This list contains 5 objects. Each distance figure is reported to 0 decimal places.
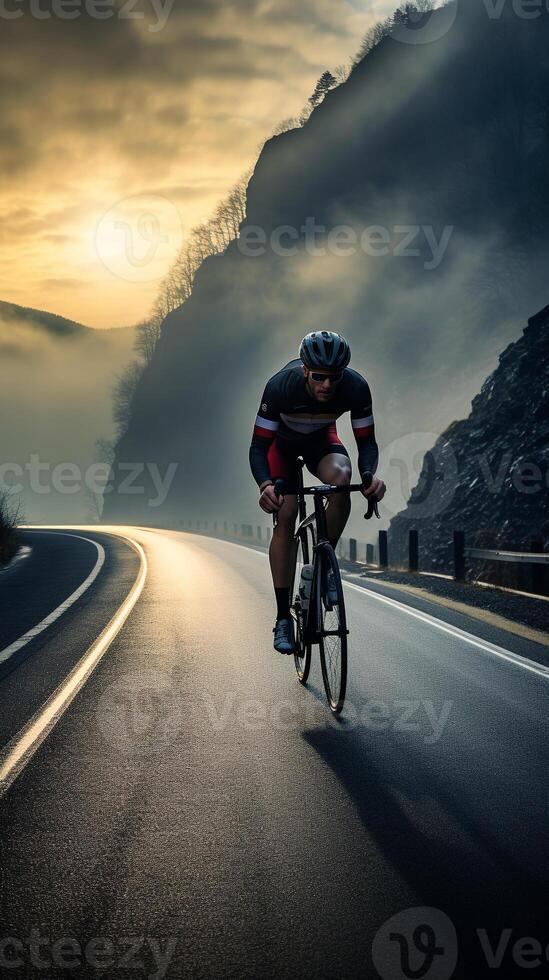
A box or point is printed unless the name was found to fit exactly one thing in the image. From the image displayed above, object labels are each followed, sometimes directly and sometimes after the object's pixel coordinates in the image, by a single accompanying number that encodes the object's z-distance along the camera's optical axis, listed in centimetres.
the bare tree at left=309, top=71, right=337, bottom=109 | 7981
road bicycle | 621
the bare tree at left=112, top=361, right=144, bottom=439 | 11362
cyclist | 616
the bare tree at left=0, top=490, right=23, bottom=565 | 2582
